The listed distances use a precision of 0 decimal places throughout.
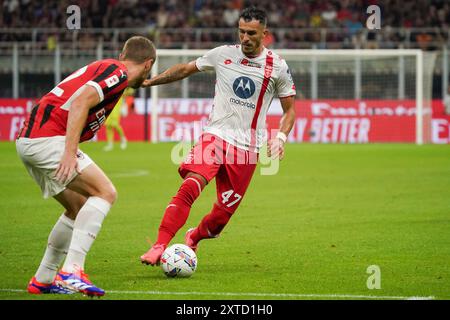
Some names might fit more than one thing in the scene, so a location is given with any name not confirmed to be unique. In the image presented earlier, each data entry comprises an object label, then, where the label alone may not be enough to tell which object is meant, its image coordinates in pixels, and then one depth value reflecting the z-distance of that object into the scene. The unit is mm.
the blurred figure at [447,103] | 63753
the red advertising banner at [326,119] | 65187
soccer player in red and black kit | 14359
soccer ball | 16891
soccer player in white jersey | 18312
